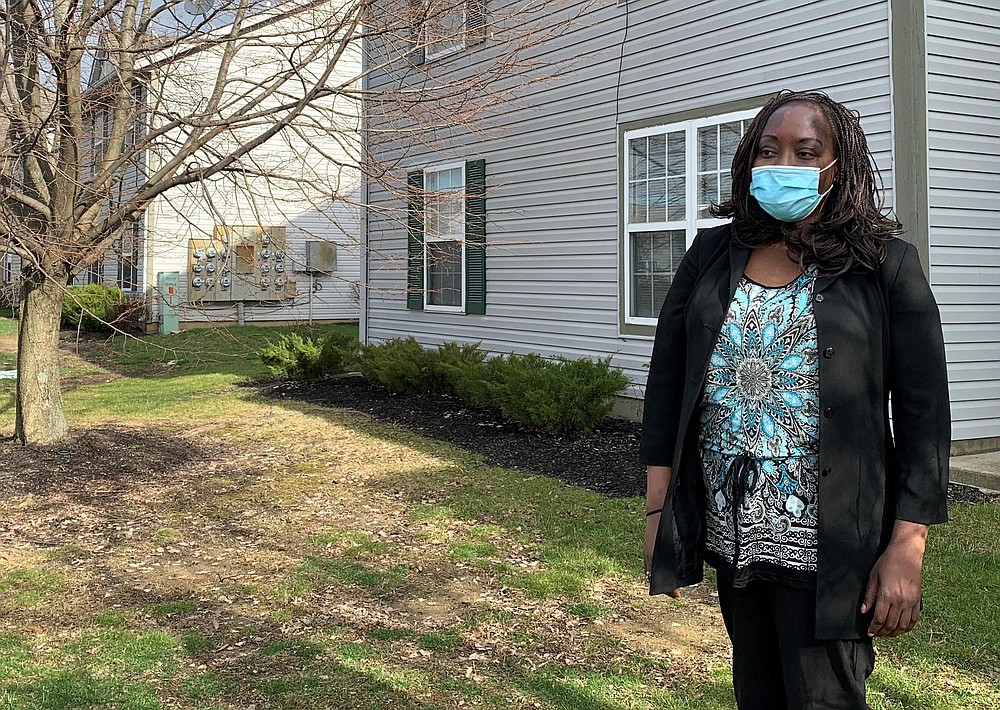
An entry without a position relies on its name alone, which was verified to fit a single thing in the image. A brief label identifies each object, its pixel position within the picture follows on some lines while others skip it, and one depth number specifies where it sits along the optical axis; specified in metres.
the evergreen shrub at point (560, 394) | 8.54
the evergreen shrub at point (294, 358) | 13.07
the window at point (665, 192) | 8.27
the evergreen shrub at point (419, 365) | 10.40
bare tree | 6.36
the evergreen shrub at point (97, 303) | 18.52
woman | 2.11
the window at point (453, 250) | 11.42
